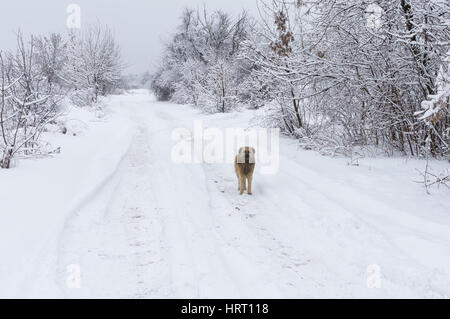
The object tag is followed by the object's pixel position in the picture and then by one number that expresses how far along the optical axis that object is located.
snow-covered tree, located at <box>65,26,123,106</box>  22.36
